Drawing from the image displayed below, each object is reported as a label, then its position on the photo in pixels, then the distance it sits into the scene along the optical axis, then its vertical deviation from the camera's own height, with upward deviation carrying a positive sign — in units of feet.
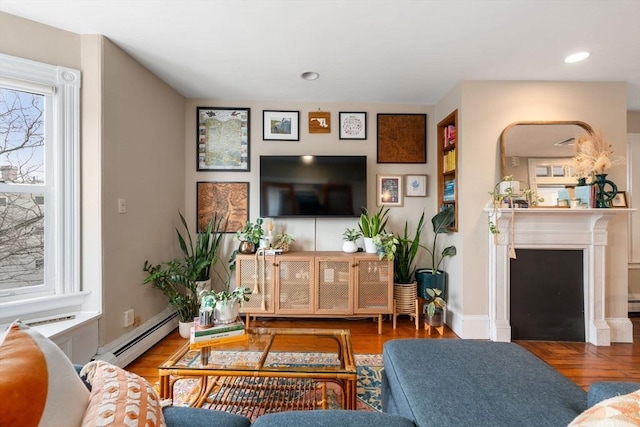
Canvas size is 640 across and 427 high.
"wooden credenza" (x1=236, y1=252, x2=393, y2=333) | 9.27 -2.31
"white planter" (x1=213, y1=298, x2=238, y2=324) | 5.59 -1.93
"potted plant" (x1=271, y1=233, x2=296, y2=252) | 10.09 -0.98
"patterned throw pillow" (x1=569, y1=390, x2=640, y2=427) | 2.10 -1.53
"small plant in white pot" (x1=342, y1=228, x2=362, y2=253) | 10.05 -0.94
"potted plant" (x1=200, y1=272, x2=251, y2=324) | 5.52 -1.77
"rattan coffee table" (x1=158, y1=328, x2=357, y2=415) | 4.57 -2.58
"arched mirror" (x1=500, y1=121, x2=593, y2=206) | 8.68 +1.84
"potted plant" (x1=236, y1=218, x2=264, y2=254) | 9.68 -0.77
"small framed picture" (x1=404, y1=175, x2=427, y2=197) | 10.87 +1.08
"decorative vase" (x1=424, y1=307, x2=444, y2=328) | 9.16 -3.39
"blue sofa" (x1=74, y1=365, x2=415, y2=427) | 2.91 -2.16
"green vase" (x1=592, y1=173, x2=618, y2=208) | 8.20 +0.62
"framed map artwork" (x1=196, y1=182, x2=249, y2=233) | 10.68 +0.44
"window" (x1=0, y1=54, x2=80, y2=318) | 5.98 +0.71
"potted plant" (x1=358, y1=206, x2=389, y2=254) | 9.91 -0.46
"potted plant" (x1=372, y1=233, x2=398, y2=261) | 9.18 -1.00
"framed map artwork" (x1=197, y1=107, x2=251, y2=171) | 10.65 +2.86
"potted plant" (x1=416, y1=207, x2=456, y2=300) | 9.46 -2.01
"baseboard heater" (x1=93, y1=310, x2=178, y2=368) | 6.66 -3.32
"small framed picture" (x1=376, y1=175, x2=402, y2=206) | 10.85 +0.93
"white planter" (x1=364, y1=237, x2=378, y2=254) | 9.85 -1.11
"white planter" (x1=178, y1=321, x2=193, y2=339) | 8.53 -3.41
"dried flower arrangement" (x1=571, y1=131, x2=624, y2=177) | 8.18 +1.66
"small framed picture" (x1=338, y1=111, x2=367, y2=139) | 10.78 +3.41
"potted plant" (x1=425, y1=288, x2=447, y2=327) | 8.95 -3.02
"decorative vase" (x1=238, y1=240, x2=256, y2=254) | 9.66 -1.11
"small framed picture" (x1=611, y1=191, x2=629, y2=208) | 8.70 +0.42
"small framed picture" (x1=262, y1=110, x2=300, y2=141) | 10.69 +3.38
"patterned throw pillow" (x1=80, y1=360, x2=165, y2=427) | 2.27 -1.59
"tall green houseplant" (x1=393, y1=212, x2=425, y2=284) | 9.93 -1.55
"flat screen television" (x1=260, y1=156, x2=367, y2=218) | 10.27 +1.07
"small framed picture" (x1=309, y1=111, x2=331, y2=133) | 10.69 +3.53
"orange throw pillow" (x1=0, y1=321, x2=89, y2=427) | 1.91 -1.24
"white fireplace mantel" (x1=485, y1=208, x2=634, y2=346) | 8.42 -0.94
